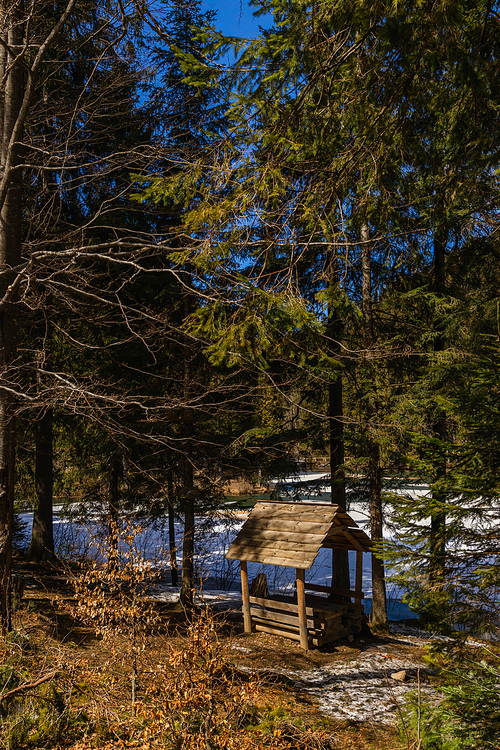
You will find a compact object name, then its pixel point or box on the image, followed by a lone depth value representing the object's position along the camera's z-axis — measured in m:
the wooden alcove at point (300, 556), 8.88
